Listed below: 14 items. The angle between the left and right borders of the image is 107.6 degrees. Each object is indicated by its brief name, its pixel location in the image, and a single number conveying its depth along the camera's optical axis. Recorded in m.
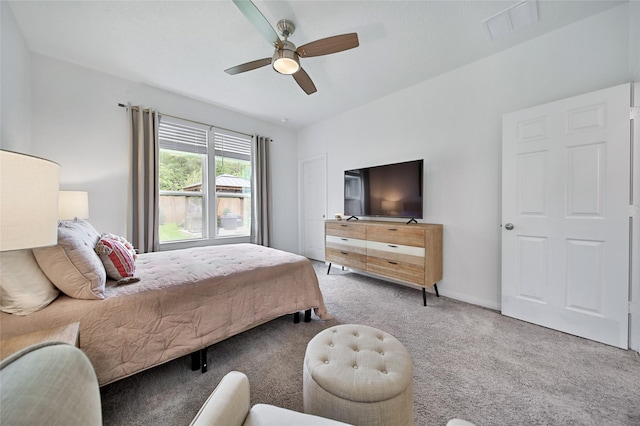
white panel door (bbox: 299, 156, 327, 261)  4.56
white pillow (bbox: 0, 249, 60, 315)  1.06
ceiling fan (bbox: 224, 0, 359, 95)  1.78
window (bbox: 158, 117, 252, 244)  3.48
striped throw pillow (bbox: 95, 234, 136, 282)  1.63
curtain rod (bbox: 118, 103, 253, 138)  3.05
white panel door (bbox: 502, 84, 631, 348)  1.84
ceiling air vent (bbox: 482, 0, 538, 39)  1.91
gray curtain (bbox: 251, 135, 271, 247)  4.26
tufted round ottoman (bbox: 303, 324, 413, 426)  0.94
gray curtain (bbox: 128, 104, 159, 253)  3.07
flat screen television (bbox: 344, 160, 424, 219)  2.92
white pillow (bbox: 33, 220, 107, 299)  1.20
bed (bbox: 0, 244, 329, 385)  1.24
